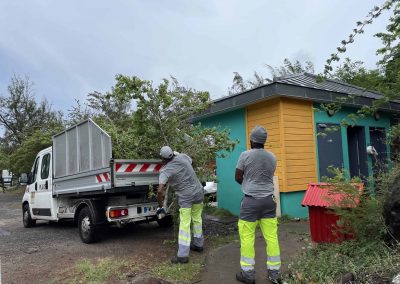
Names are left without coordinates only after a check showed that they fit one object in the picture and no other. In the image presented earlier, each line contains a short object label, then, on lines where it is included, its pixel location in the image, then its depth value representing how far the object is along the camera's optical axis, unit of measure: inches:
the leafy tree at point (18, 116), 1173.1
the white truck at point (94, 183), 258.1
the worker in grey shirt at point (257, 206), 174.2
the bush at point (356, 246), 149.9
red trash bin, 191.3
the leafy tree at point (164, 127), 254.1
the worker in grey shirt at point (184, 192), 217.3
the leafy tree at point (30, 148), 802.7
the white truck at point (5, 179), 1305.4
